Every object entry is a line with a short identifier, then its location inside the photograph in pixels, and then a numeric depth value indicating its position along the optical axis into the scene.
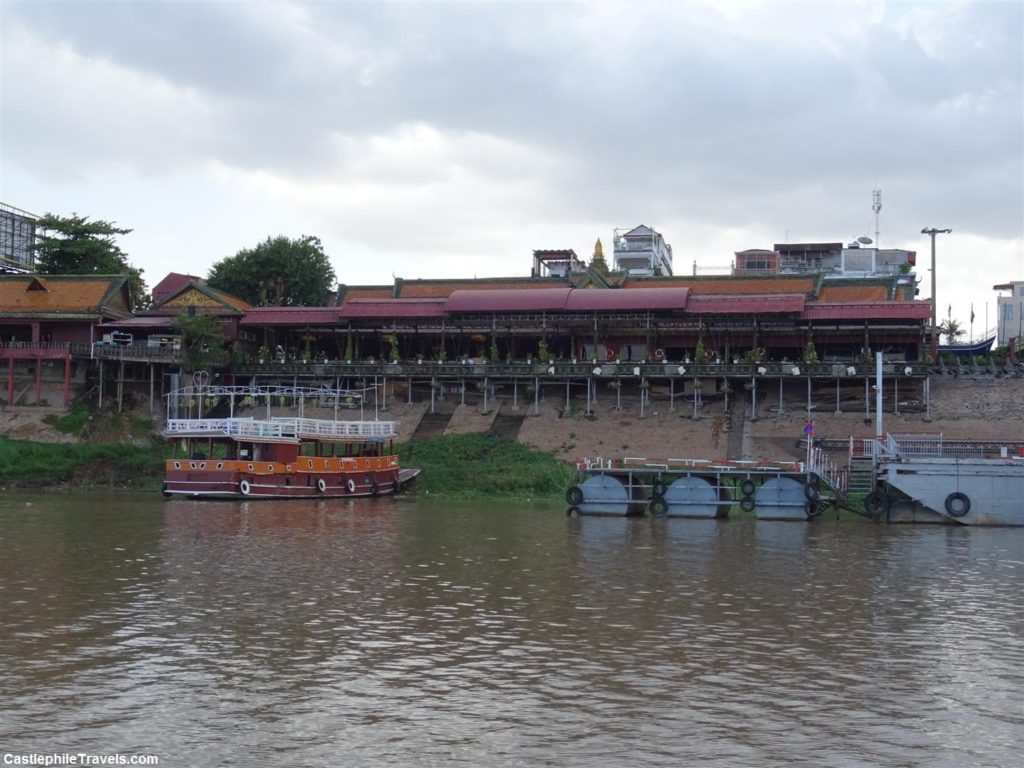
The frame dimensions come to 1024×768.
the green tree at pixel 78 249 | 84.94
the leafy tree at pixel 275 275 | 88.25
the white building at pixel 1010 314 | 96.31
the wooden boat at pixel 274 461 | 51.03
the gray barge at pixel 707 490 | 45.50
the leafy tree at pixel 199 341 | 68.88
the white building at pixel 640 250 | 109.00
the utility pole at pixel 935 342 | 66.50
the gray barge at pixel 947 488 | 43.28
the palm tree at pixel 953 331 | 91.19
